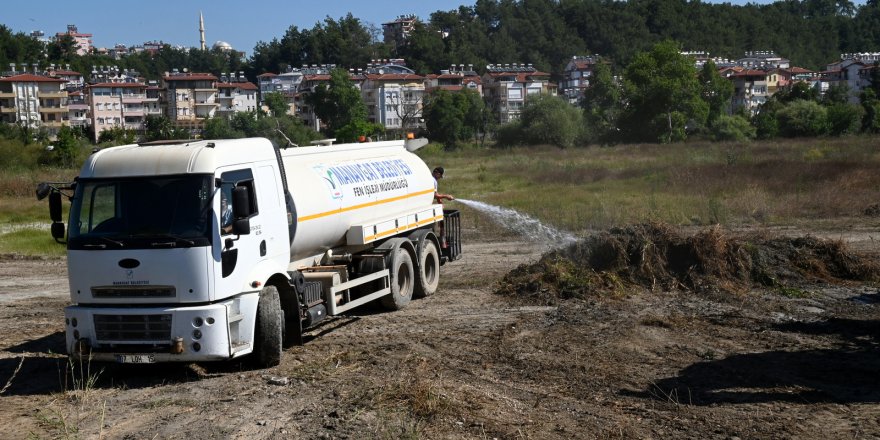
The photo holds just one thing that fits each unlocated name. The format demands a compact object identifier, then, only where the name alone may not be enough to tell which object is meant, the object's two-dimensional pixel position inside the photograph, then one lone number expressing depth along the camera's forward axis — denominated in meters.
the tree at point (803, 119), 84.62
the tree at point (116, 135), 82.90
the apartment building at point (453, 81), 144.51
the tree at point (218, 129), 76.43
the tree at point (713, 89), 111.31
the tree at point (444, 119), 102.56
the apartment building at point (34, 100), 116.50
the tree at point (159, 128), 82.08
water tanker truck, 10.77
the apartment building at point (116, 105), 124.69
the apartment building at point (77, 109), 124.75
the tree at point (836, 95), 97.94
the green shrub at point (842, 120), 84.62
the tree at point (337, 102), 112.19
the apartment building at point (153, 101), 130.62
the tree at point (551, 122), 94.94
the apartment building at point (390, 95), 130.00
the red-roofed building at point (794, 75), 149.75
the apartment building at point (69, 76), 135.75
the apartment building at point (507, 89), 146.50
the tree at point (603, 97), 108.31
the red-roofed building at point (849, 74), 141.44
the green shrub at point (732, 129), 89.62
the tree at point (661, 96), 96.81
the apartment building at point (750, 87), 140.25
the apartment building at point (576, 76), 166.82
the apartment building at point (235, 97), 134.12
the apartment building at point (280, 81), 170.18
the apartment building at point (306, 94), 132.50
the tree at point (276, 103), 109.96
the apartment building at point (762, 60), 165.88
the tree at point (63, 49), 163.00
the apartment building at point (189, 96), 127.88
